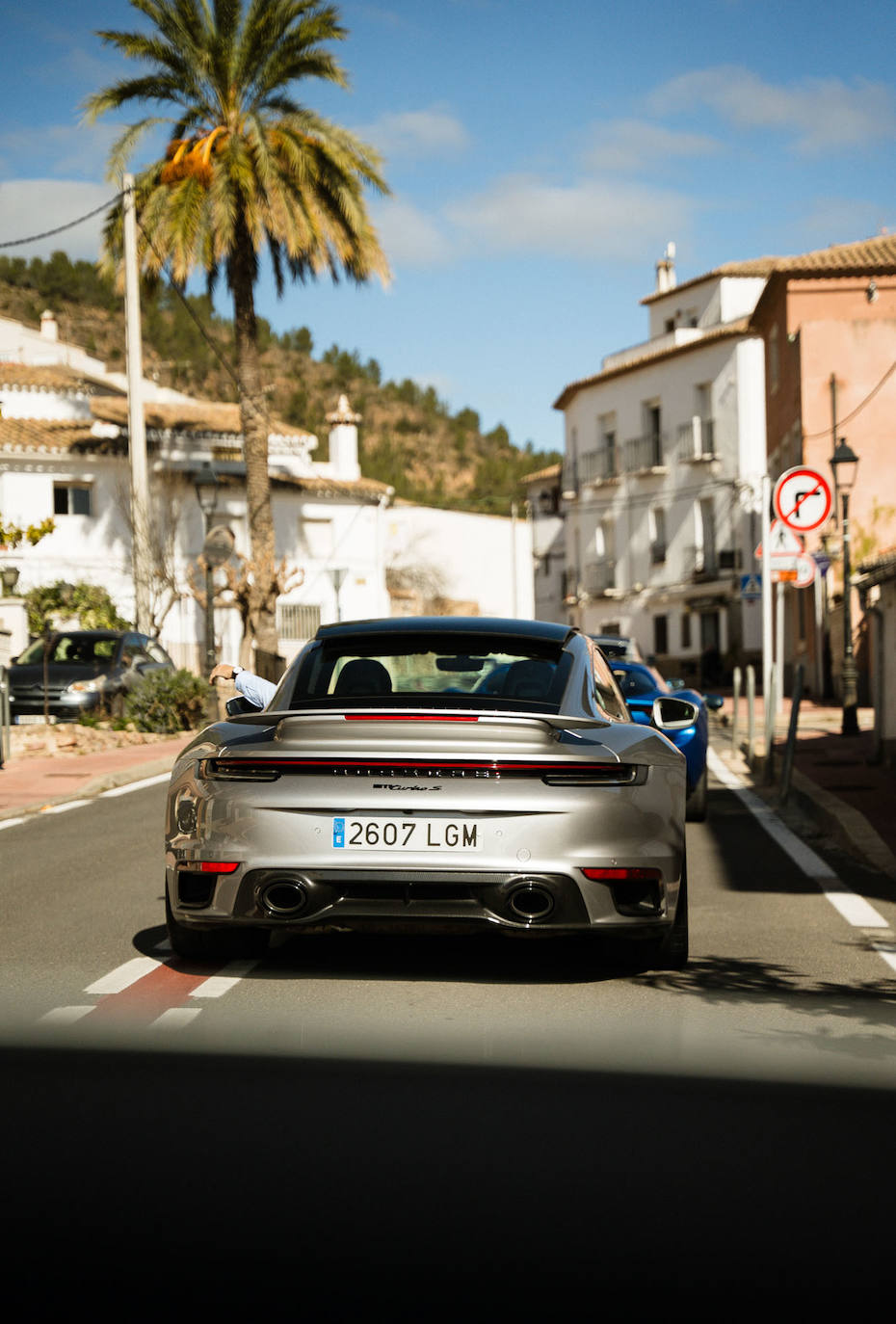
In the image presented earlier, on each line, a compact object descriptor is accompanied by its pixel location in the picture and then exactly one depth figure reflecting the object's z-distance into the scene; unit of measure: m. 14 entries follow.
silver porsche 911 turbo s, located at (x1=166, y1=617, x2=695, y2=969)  5.73
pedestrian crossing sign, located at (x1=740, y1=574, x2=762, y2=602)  23.22
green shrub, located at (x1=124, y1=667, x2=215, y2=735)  22.53
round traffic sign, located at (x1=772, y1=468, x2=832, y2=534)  16.25
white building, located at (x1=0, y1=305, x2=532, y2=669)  49.28
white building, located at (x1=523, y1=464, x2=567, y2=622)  79.12
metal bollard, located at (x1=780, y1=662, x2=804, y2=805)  14.09
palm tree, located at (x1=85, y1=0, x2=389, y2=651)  28.23
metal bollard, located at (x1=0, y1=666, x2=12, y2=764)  17.83
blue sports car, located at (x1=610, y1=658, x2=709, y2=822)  12.01
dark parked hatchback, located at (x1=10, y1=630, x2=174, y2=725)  21.80
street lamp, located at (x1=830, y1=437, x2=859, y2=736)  23.14
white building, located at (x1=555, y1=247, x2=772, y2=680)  55.25
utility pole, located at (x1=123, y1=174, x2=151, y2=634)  29.38
